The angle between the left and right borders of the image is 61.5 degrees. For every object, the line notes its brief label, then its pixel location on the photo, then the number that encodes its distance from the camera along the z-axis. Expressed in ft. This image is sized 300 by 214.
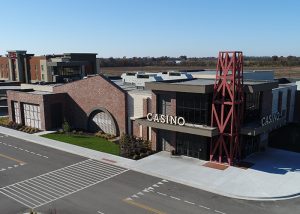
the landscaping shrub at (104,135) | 130.94
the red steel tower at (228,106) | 94.24
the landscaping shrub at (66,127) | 138.77
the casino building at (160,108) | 100.66
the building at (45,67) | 225.74
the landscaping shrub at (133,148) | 107.79
